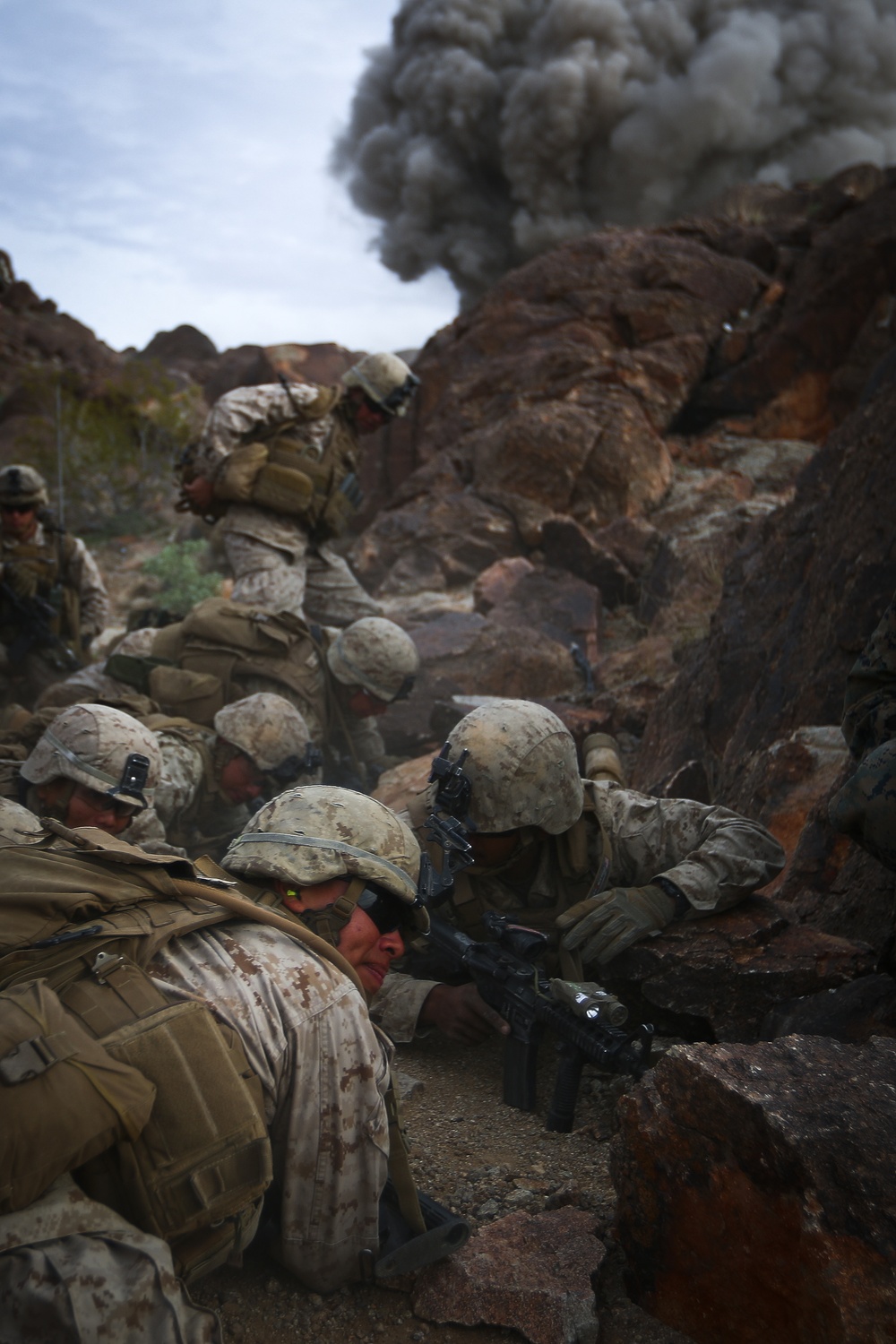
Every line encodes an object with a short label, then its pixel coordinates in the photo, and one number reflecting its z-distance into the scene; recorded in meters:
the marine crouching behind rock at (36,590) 6.29
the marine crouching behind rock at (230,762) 4.55
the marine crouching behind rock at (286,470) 6.03
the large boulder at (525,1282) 1.91
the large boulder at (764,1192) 1.69
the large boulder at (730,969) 2.88
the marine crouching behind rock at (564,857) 3.13
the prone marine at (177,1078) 1.52
